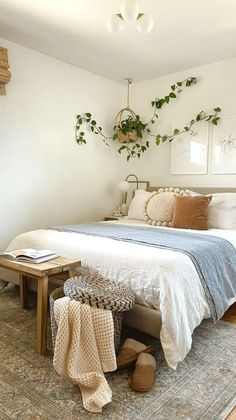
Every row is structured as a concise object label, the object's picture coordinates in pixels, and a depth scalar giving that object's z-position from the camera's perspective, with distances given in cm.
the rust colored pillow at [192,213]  293
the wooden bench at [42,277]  182
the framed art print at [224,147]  346
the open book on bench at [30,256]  198
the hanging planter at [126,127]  407
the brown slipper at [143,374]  154
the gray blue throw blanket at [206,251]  196
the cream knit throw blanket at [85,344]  153
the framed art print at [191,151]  370
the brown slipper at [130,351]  167
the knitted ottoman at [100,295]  159
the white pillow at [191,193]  325
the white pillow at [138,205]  356
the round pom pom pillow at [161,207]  318
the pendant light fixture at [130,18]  205
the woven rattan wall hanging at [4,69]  289
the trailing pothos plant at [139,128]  376
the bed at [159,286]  163
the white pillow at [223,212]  302
